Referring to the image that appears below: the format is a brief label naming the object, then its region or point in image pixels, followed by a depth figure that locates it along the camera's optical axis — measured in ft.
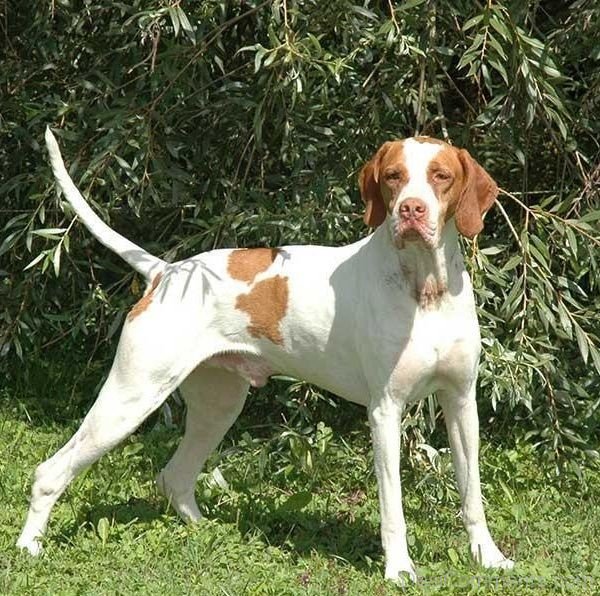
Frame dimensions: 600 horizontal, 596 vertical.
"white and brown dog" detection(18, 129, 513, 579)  29.61
